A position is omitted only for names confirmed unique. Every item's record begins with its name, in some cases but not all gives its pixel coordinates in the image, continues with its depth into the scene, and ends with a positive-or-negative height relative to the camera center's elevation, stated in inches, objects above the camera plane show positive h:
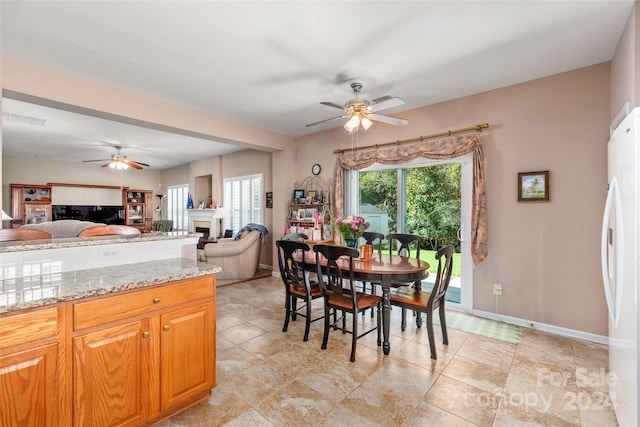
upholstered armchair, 203.6 -33.1
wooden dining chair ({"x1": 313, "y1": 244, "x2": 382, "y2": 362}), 100.4 -32.1
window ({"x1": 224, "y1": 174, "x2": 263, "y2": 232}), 261.7 +8.5
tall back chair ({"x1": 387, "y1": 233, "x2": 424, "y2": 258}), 137.3 -15.4
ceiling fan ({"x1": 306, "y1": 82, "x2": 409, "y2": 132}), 115.9 +40.3
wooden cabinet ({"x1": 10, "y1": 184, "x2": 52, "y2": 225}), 296.7 +8.0
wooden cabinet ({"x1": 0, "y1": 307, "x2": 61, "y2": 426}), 49.3 -28.2
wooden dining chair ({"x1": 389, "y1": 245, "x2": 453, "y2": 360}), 101.0 -33.6
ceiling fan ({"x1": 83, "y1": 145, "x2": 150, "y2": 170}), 241.1 +39.9
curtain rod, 137.9 +38.5
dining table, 102.3 -23.9
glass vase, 130.3 -15.5
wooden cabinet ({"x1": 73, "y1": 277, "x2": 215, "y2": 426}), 58.0 -32.2
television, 323.9 -3.1
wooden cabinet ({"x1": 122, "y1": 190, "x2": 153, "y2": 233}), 378.0 +1.5
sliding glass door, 146.7 +2.4
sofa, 188.9 -11.4
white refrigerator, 54.9 -11.9
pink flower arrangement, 120.0 -7.5
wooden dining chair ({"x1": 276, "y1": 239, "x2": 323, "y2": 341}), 114.6 -30.6
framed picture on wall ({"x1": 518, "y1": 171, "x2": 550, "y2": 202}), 123.1 +9.5
